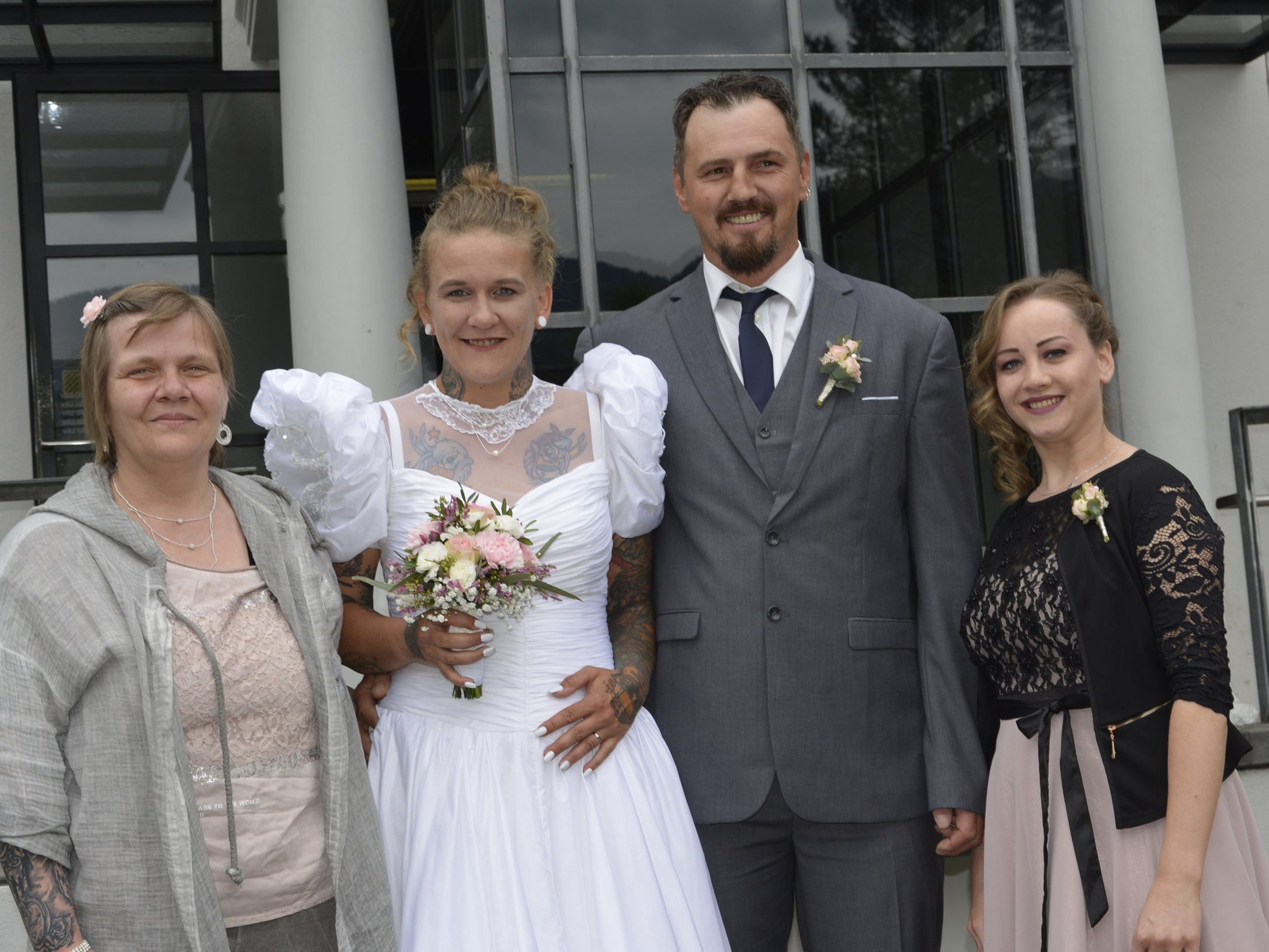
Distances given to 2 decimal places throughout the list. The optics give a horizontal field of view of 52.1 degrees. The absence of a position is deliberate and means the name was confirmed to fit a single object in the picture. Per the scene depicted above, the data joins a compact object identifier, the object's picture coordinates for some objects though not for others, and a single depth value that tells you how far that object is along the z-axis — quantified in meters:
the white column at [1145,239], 6.56
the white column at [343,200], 6.00
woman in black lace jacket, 2.51
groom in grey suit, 2.92
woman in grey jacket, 2.19
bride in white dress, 2.65
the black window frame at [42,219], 7.94
